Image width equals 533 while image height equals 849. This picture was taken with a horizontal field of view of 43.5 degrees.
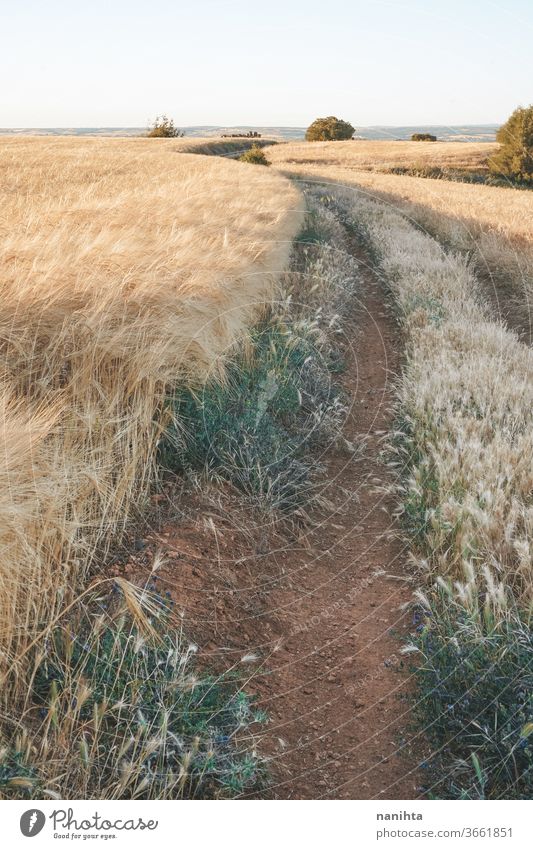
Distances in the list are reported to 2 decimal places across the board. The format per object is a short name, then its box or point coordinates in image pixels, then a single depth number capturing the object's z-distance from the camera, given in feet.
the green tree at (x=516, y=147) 116.06
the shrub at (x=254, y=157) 114.11
